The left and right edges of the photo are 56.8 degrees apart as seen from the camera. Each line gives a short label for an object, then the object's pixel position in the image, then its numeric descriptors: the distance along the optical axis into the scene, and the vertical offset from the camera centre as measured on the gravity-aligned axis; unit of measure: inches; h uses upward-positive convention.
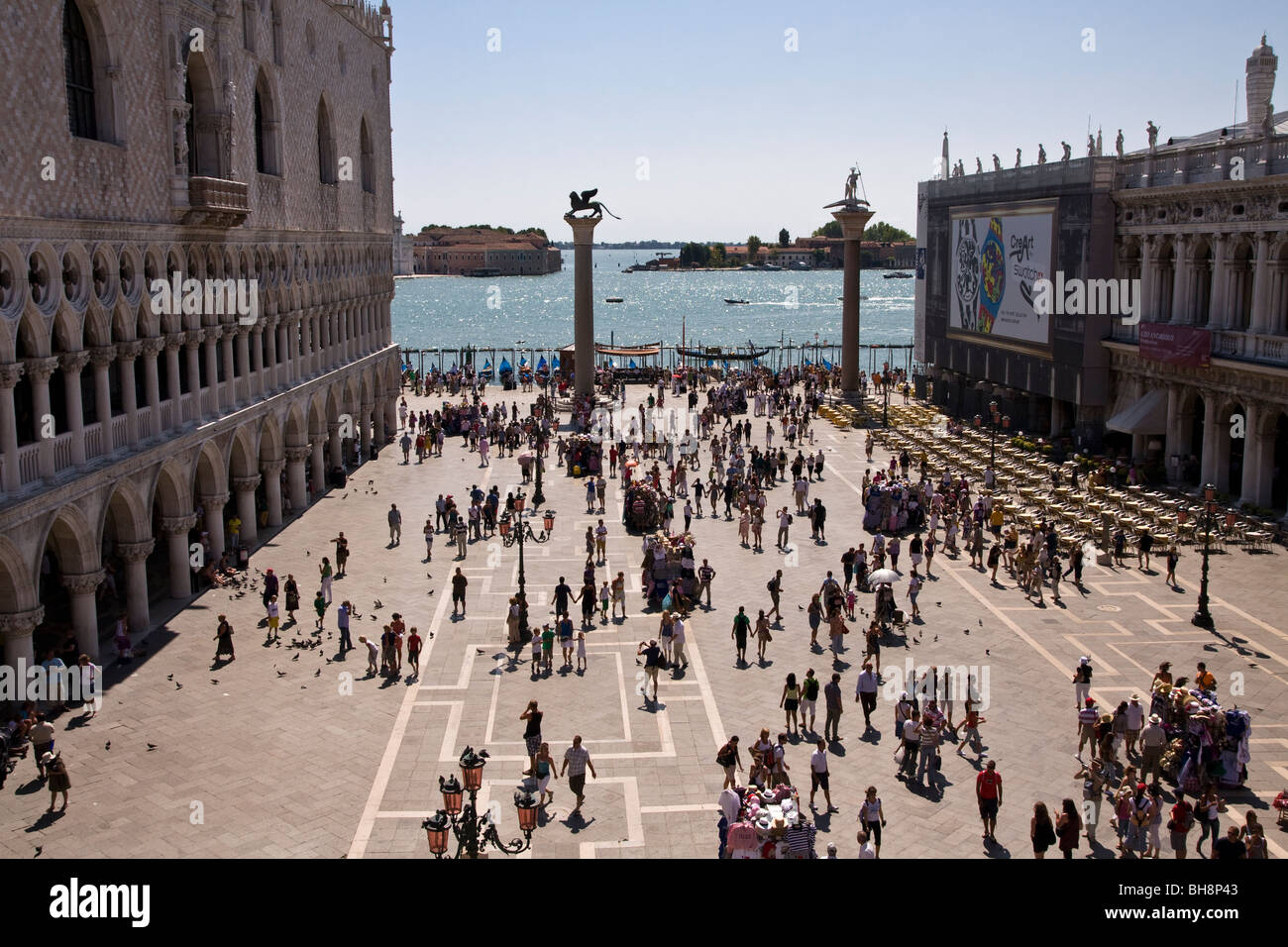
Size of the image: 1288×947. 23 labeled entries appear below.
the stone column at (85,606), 847.1 -206.1
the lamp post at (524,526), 1245.6 -230.0
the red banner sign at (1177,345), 1331.0 -39.9
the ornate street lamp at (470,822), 524.7 -232.4
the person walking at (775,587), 965.2 -222.0
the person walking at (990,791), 589.6 -236.8
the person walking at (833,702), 716.7 -233.5
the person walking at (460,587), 996.6 -226.8
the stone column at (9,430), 756.0 -71.6
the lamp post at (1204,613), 921.3 -234.3
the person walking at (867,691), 741.9 -235.7
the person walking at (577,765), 639.1 -241.0
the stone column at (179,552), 1037.8 -205.2
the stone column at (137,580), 938.7 -208.5
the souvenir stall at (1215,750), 645.3 -237.3
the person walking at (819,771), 631.8 -242.7
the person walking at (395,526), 1234.0 -219.4
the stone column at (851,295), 2338.8 +33.1
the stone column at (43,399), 799.1 -55.4
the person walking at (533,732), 684.7 -239.0
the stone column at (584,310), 2284.7 +6.4
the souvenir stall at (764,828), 538.0 -233.7
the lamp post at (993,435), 1481.2 -154.0
